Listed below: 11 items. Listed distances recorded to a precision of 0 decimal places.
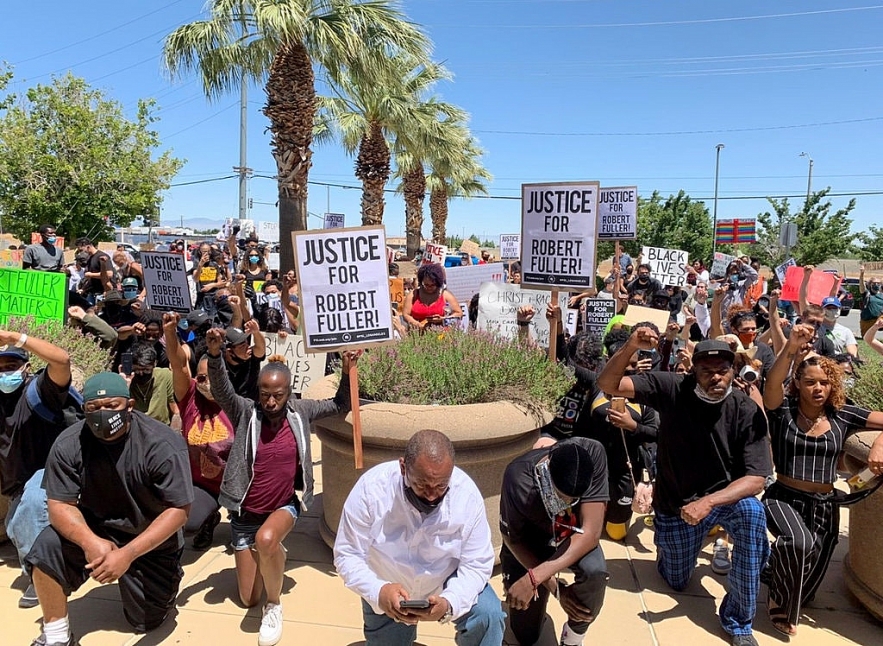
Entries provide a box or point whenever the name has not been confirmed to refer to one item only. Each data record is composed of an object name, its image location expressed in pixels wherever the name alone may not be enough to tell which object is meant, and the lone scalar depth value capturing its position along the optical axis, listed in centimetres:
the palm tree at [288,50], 1285
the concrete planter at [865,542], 362
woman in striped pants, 362
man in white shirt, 259
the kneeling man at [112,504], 319
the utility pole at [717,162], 4824
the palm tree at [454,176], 2881
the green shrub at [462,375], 412
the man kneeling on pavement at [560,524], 301
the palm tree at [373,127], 2139
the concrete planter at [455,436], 380
